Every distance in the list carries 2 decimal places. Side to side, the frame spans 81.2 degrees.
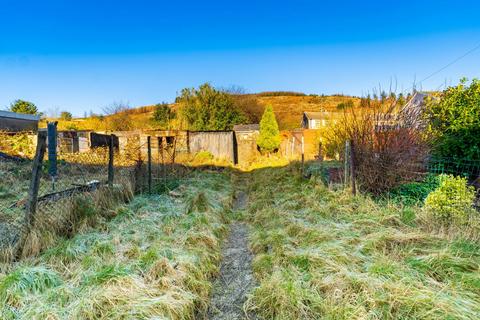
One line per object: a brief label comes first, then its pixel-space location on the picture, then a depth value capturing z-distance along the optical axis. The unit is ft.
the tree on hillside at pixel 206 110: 68.39
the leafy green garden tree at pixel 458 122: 16.58
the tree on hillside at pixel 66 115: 107.77
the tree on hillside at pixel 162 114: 79.37
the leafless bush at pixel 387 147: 18.74
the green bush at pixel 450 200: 13.30
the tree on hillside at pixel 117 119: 68.59
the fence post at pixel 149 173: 23.04
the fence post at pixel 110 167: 19.29
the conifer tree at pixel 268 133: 57.26
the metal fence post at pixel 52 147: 15.78
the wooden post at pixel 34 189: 11.50
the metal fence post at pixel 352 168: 19.70
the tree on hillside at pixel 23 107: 92.22
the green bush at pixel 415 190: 17.05
